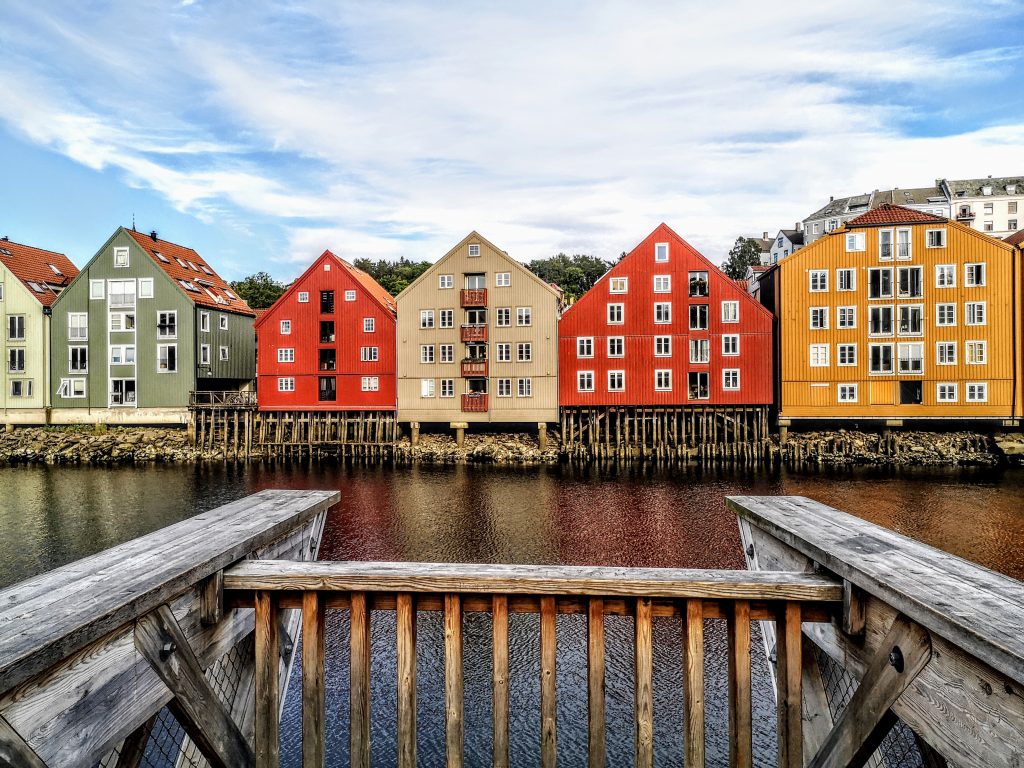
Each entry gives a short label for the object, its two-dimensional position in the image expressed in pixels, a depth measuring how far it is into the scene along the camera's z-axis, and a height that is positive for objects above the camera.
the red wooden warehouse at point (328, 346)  36.88 +2.72
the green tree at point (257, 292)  70.94 +12.13
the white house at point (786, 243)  74.44 +18.65
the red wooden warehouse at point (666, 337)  33.78 +2.80
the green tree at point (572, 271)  80.19 +16.48
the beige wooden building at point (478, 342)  34.73 +2.69
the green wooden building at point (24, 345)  40.47 +3.33
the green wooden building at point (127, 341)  39.88 +3.42
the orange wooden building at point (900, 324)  32.31 +3.29
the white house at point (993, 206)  74.69 +22.94
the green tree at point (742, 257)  88.94 +19.80
